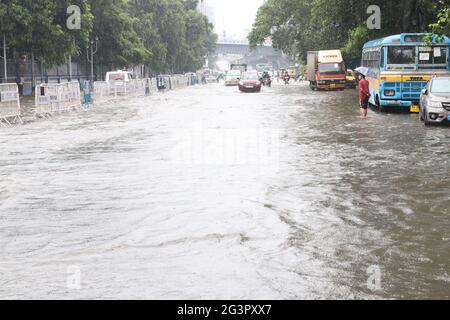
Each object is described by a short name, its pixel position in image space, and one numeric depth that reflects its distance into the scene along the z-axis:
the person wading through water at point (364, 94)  26.06
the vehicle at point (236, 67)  95.82
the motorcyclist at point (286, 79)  77.76
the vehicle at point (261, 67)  154.74
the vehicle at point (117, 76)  49.98
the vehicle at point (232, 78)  73.69
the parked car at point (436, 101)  21.52
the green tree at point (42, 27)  40.28
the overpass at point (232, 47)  179.38
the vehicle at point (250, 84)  52.34
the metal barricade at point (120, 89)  39.56
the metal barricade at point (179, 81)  70.71
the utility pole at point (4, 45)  41.97
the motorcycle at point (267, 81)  70.69
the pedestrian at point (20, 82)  49.81
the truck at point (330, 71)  52.84
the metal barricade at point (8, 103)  25.38
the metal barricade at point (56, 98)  28.22
